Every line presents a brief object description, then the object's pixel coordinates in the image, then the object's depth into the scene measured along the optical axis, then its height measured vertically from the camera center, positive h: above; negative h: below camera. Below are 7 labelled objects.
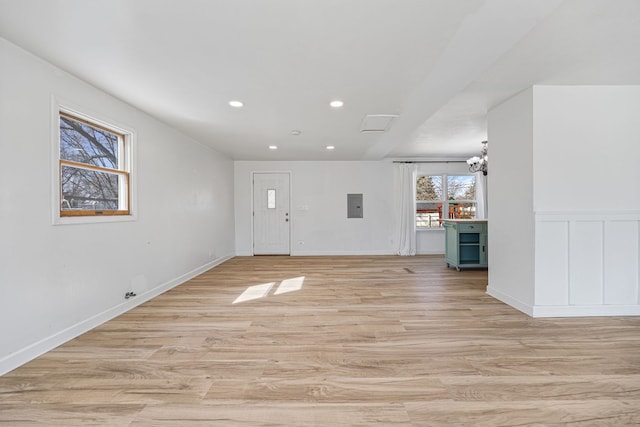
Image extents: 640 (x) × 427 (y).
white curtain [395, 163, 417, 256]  7.07 +0.13
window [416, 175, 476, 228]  7.11 +0.31
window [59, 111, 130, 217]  2.65 +0.44
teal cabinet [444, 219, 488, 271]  5.29 -0.62
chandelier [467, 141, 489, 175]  5.30 +0.92
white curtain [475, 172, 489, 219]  6.84 +0.37
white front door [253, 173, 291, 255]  7.31 -0.01
